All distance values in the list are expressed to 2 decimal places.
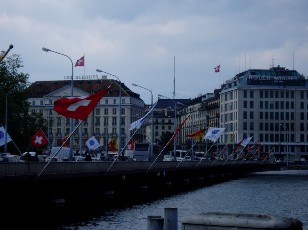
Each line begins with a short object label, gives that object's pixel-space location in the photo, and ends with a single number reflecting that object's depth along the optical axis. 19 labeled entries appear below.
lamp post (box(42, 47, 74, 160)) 52.86
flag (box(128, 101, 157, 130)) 64.68
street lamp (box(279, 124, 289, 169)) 179.56
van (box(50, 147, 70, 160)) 79.85
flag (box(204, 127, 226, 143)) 86.38
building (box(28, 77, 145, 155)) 186.00
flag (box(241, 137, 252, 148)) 109.49
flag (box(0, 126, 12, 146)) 63.63
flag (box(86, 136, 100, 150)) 77.91
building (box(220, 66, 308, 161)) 181.50
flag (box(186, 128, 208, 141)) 79.36
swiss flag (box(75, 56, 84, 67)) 68.21
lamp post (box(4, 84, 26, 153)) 66.39
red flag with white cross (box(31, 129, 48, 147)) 67.76
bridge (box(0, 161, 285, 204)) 35.84
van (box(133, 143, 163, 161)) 100.75
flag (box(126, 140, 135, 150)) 111.78
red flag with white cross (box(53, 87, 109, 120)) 35.66
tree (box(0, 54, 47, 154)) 104.06
